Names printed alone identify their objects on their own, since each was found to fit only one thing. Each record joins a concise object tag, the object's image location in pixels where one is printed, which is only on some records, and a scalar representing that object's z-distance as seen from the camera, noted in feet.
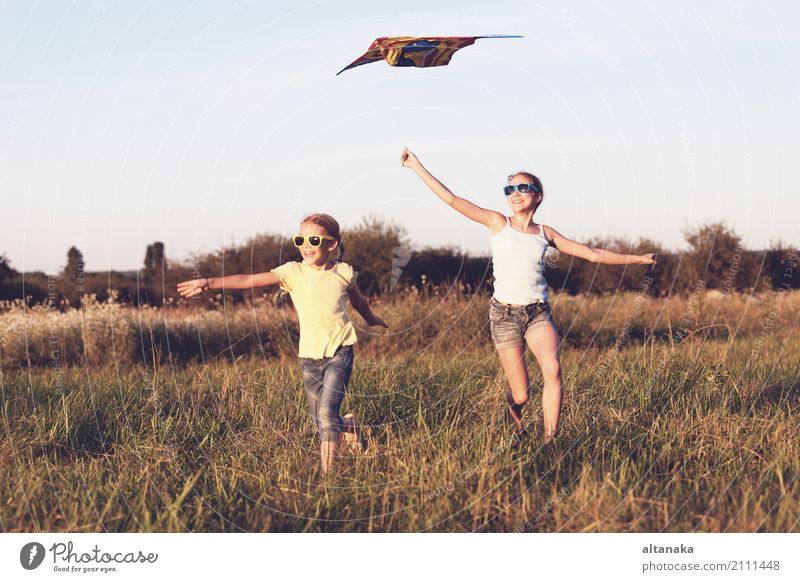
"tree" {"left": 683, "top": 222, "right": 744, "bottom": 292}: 76.30
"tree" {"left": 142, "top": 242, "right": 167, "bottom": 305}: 70.49
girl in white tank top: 20.61
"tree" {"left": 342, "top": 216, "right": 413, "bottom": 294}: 58.49
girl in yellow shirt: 19.83
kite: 19.43
